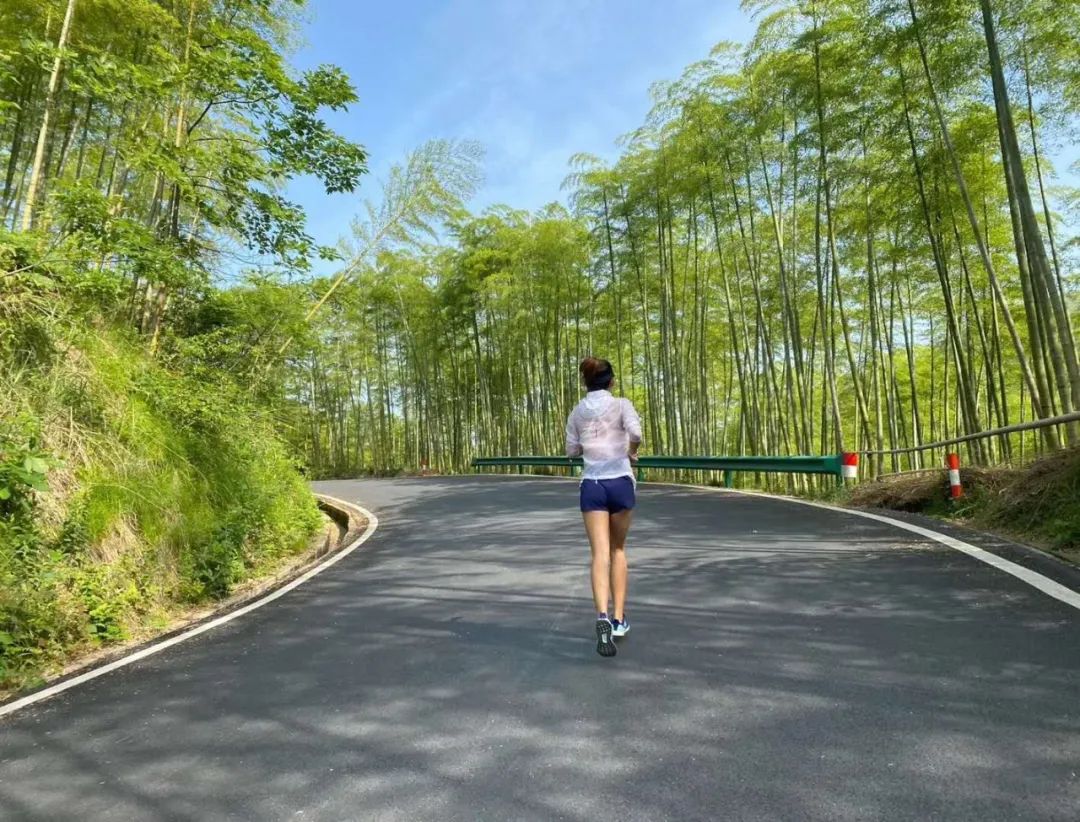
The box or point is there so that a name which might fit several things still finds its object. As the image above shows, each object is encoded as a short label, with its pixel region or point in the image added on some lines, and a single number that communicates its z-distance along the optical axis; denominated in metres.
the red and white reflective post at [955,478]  6.62
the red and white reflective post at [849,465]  8.30
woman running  3.35
